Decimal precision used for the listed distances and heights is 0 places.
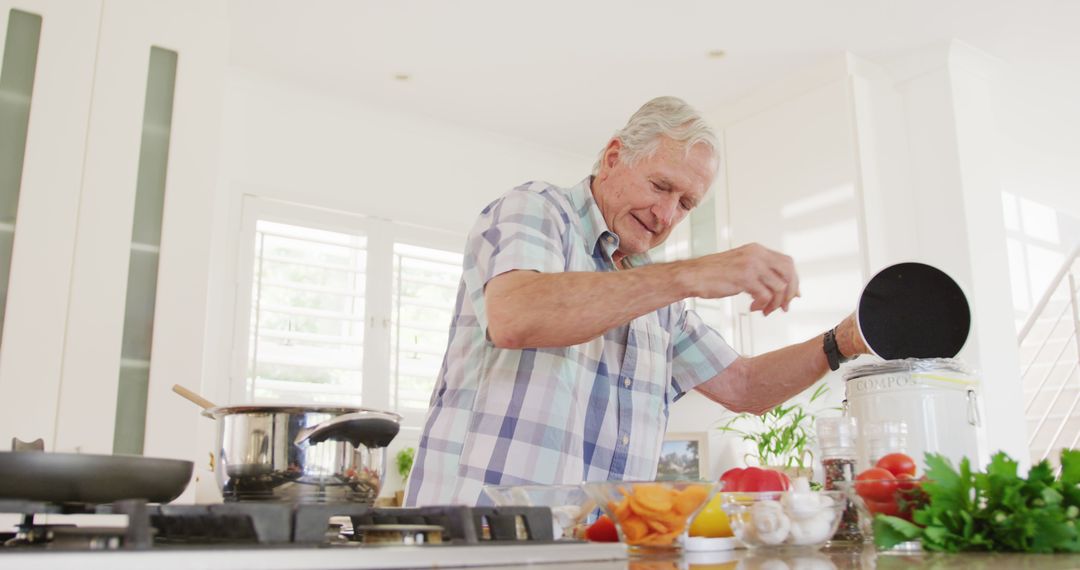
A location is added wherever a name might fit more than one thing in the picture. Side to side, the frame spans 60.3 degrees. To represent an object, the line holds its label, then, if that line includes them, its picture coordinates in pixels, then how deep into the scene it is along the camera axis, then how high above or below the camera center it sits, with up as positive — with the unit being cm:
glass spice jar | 112 +1
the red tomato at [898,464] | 102 -1
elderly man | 127 +19
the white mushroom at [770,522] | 89 -6
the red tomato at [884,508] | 94 -5
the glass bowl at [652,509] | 84 -5
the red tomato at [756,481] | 96 -3
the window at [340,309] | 382 +63
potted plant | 384 +9
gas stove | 57 -6
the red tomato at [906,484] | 94 -3
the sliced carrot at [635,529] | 85 -7
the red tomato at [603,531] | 93 -8
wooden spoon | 133 +9
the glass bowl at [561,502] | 93 -5
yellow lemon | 96 -7
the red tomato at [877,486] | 95 -3
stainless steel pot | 92 +0
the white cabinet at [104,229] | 250 +63
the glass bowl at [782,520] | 90 -6
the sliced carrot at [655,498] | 83 -4
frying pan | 69 -2
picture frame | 422 +0
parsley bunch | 83 -5
